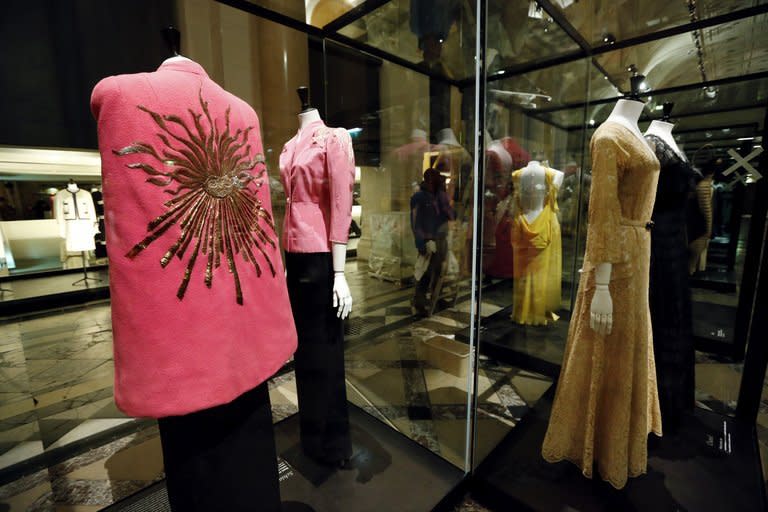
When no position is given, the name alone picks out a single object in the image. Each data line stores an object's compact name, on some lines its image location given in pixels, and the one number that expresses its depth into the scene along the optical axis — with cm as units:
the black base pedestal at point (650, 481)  150
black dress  162
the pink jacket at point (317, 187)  149
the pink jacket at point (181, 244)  75
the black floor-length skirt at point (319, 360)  162
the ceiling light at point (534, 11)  208
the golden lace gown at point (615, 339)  138
